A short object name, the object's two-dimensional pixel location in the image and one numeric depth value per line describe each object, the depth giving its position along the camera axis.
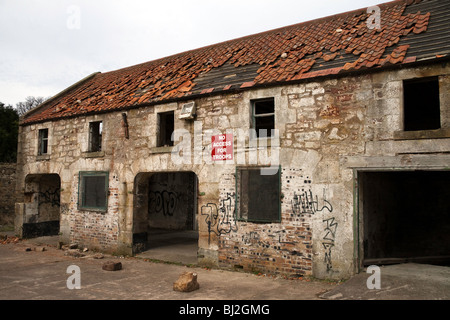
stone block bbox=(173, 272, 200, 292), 7.10
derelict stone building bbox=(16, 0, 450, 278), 7.52
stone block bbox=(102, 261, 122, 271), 9.17
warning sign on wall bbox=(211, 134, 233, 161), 9.27
